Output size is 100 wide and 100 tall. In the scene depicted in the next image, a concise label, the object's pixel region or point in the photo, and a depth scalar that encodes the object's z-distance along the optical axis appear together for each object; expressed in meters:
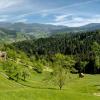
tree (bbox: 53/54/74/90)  43.53
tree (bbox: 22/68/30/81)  62.45
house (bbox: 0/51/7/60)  91.19
